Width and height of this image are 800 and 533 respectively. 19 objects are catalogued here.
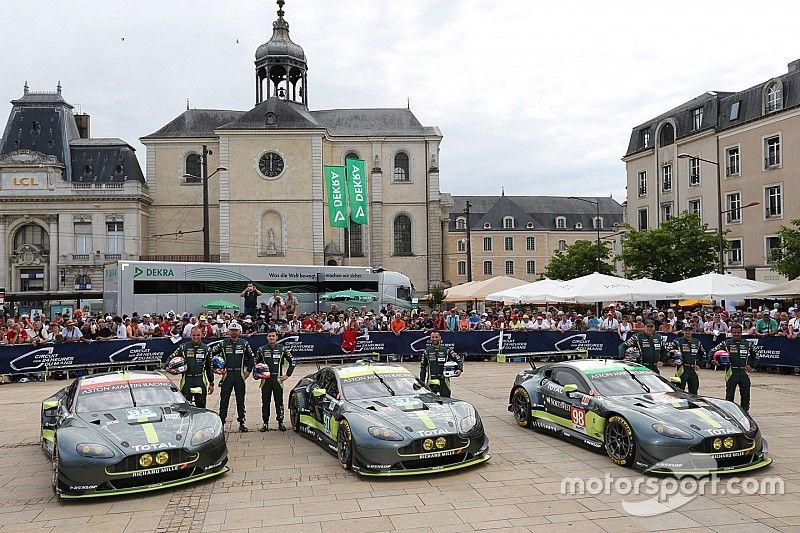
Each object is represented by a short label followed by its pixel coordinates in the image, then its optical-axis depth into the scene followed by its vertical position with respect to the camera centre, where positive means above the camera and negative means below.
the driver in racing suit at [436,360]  14.21 -1.57
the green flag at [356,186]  48.06 +6.13
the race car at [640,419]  9.31 -1.97
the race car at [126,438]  8.76 -1.94
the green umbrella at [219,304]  34.41 -1.06
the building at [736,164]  44.81 +7.44
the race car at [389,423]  9.52 -1.95
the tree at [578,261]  57.37 +1.27
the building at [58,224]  59.59 +4.86
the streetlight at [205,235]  32.78 +2.07
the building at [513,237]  91.75 +5.25
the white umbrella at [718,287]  24.66 -0.39
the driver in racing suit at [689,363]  13.86 -1.64
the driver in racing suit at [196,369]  12.95 -1.53
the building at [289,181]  58.03 +8.19
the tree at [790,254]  33.56 +0.92
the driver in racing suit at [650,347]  15.09 -1.46
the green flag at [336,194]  46.53 +5.46
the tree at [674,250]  41.50 +1.44
